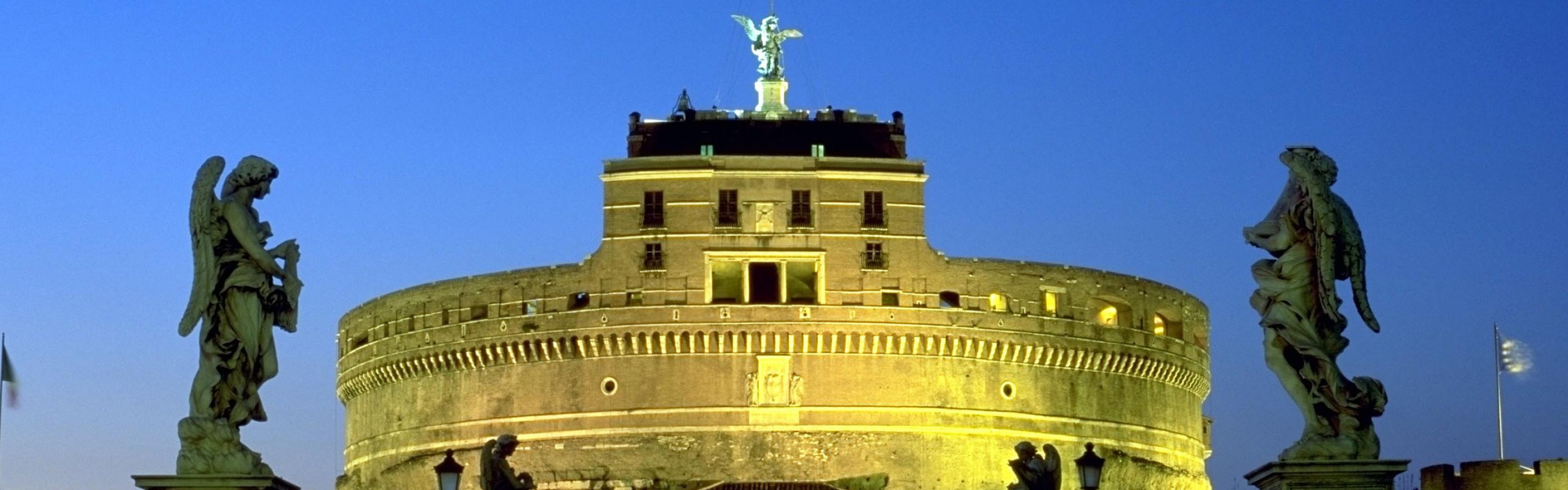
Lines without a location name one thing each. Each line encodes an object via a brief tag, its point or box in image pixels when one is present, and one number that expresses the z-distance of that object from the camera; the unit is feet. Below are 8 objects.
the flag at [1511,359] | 245.24
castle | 331.77
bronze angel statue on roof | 366.63
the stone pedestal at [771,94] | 362.53
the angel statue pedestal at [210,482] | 85.87
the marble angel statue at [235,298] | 86.89
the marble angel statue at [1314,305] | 88.69
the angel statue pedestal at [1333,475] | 87.86
